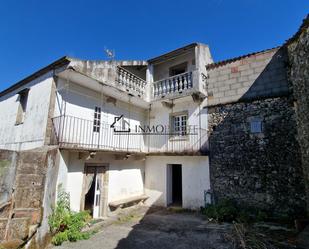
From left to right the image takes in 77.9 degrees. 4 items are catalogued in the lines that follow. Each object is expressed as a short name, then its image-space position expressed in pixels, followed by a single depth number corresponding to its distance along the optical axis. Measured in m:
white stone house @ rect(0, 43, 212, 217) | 7.63
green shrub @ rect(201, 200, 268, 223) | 7.53
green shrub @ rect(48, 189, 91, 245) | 6.03
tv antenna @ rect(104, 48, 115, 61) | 10.31
